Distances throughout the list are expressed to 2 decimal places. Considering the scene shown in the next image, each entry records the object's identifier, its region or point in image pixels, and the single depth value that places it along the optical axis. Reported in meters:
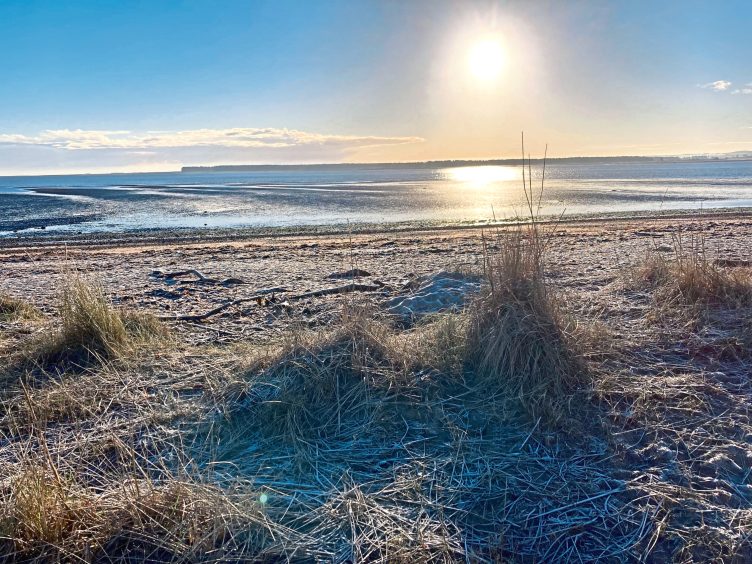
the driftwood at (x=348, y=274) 8.16
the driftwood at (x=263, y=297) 5.81
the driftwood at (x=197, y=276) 7.92
